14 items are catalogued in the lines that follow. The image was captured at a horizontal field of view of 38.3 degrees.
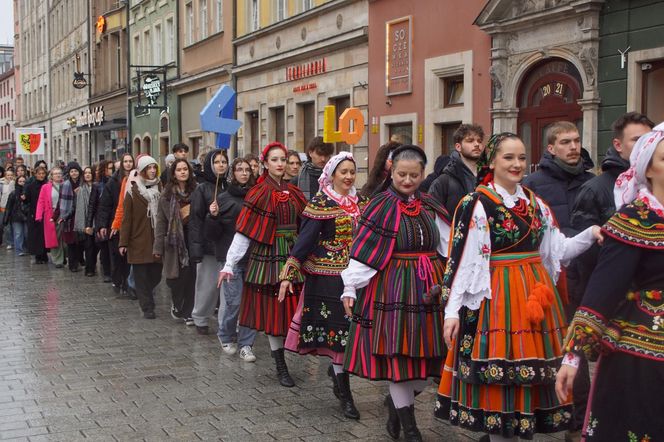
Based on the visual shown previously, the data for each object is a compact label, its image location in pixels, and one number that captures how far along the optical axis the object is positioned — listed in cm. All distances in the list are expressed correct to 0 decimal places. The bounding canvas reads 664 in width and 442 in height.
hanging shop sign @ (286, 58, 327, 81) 2170
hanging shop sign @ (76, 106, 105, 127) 4644
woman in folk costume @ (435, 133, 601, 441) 467
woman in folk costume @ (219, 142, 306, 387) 768
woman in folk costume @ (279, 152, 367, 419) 667
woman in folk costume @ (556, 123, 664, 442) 353
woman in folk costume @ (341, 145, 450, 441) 563
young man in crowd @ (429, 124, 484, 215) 718
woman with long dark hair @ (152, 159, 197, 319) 1041
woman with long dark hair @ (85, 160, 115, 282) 1447
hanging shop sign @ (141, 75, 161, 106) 3531
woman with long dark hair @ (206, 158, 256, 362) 855
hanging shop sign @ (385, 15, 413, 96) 1797
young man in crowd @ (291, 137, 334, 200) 973
